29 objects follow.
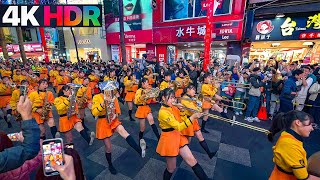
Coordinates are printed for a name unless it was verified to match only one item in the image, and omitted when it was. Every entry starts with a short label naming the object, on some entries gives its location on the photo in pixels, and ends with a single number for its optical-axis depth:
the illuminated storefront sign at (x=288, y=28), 10.34
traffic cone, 6.76
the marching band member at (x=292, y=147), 1.96
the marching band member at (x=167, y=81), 6.32
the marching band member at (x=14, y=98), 5.17
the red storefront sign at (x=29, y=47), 26.17
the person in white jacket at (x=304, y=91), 6.02
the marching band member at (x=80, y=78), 7.33
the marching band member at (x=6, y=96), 6.24
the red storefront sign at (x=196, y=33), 11.90
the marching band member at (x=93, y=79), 8.13
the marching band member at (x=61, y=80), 8.27
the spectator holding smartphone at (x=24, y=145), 1.37
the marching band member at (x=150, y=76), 7.70
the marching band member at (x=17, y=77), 8.88
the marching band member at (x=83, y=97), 5.34
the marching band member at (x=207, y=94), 5.37
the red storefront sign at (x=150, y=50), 17.05
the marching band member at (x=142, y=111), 4.91
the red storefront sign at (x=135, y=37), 16.80
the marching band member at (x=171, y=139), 2.98
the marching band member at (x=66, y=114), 4.25
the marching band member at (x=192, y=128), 3.90
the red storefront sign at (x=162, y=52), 16.23
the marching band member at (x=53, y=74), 11.05
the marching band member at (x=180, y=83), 6.90
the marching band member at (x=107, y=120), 3.60
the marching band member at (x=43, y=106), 4.57
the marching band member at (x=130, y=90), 6.59
